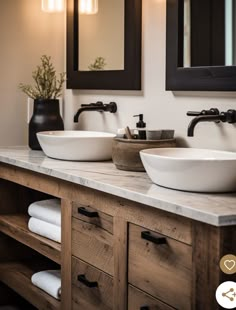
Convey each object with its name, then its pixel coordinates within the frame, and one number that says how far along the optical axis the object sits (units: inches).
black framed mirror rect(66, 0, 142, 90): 105.9
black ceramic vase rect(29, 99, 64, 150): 119.8
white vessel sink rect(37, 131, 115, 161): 99.7
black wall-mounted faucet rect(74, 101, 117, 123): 112.7
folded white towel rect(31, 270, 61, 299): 99.1
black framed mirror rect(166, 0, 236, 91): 84.7
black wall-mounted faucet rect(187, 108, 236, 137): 81.0
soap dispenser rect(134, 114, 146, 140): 104.3
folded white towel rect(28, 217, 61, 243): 98.6
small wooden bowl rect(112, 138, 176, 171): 89.3
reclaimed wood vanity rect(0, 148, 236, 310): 63.0
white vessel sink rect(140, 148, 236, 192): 68.9
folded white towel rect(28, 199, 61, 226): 100.0
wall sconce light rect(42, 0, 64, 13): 128.2
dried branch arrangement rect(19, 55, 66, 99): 125.0
